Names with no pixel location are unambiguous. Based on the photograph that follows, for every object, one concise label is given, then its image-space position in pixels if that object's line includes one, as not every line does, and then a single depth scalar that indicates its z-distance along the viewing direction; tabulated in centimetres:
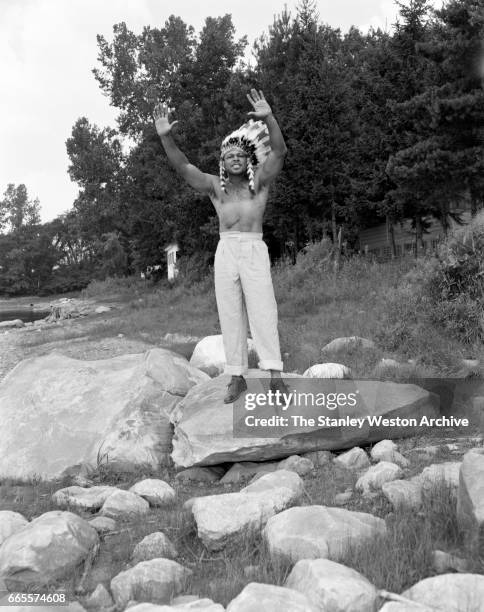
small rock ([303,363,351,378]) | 726
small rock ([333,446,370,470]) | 552
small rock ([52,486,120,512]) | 506
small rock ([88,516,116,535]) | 447
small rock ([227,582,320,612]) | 279
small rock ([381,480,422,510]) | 414
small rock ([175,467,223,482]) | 601
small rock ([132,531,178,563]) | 390
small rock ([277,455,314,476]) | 562
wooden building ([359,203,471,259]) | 2967
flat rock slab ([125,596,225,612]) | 289
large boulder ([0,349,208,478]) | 655
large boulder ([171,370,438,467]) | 598
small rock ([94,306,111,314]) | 2581
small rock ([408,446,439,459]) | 544
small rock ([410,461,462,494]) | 420
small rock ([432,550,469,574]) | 329
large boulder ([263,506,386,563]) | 353
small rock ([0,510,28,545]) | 439
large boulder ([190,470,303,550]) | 398
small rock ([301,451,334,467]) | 585
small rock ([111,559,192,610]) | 336
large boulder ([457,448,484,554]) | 337
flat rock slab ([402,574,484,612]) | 282
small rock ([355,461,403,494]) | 469
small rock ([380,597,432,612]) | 273
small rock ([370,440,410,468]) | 531
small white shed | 4154
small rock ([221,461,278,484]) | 590
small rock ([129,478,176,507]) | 515
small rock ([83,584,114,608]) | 337
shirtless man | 541
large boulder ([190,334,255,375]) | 916
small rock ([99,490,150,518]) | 482
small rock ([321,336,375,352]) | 908
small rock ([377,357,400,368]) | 782
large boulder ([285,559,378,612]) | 289
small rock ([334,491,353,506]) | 455
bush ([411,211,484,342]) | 919
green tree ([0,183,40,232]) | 8169
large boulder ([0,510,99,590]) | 373
